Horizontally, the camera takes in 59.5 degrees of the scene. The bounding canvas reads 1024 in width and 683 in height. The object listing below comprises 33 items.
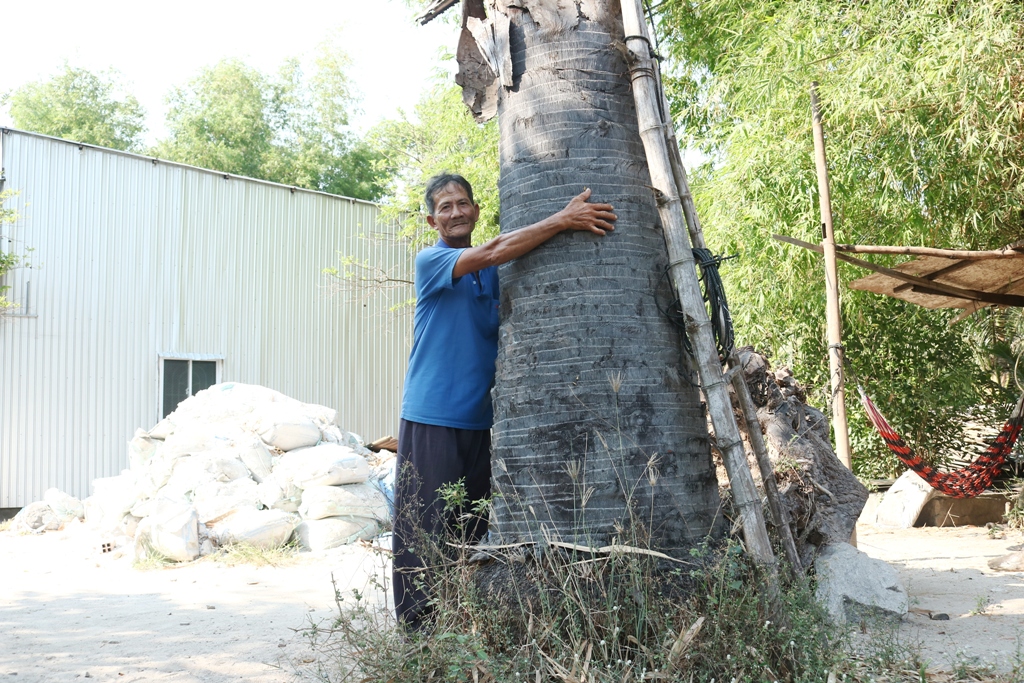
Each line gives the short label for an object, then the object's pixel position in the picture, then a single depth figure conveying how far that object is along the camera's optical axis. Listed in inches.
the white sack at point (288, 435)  338.0
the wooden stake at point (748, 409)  124.5
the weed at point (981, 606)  166.6
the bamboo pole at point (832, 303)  251.0
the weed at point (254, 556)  270.1
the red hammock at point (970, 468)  272.4
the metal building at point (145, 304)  437.1
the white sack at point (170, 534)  276.4
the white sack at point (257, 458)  322.3
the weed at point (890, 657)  110.9
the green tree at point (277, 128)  1051.3
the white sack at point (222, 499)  295.6
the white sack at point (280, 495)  307.1
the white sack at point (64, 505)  405.7
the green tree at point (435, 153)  501.7
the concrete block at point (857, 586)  153.7
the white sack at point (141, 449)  368.9
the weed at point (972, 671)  114.2
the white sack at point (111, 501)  323.9
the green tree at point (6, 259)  422.6
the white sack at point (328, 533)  292.0
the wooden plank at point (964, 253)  224.1
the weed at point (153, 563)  275.0
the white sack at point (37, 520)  391.2
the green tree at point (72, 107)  1029.2
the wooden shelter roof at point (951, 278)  231.6
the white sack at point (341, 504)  301.4
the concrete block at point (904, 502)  332.8
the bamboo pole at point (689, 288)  114.8
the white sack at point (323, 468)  310.3
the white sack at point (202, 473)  308.3
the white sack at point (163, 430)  365.7
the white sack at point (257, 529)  284.2
